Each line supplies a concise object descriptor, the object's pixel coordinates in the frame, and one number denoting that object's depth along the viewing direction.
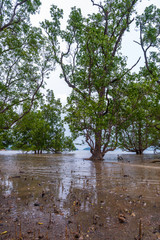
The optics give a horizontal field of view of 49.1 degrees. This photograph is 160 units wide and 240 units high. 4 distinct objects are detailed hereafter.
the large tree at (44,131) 22.87
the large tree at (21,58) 14.96
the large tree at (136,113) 12.33
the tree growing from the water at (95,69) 12.22
